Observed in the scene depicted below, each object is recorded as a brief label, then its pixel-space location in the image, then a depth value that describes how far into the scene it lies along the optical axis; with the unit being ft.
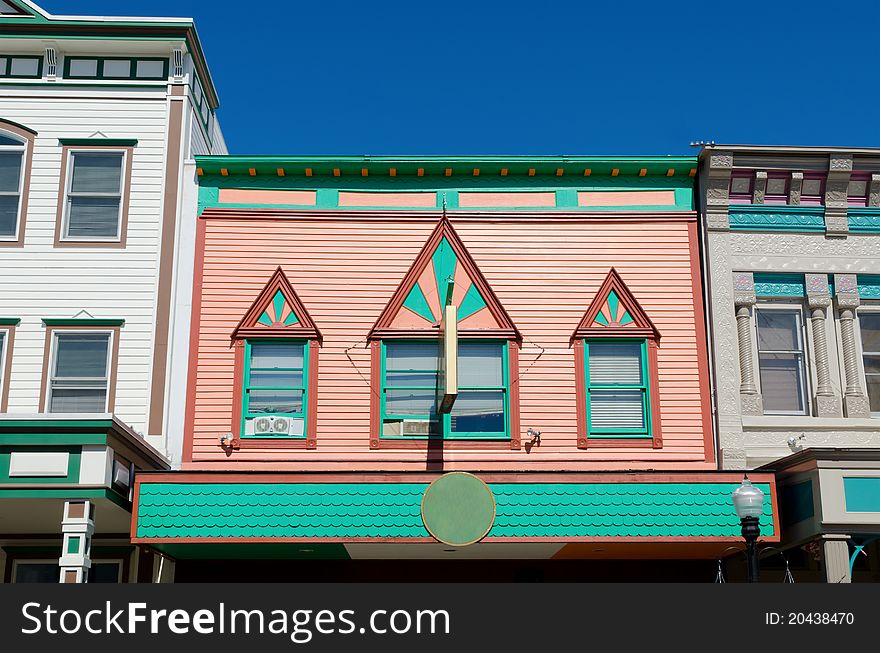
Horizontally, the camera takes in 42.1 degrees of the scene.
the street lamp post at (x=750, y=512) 45.29
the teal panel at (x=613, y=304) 62.39
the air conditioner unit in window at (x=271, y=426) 59.62
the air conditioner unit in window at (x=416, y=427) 59.93
